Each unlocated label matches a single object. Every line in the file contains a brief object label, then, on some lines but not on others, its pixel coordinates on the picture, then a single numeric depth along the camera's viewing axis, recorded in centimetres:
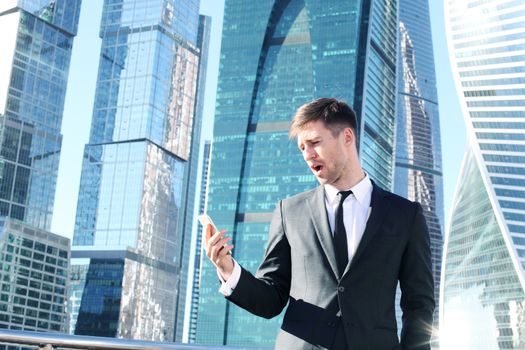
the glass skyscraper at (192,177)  15300
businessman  254
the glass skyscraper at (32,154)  8962
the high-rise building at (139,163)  11831
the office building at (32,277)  8825
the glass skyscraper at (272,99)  8525
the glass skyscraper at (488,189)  7725
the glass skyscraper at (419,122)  16525
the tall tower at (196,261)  16400
